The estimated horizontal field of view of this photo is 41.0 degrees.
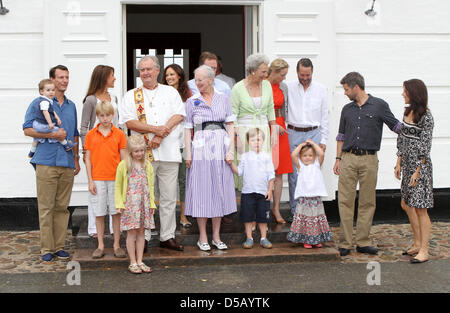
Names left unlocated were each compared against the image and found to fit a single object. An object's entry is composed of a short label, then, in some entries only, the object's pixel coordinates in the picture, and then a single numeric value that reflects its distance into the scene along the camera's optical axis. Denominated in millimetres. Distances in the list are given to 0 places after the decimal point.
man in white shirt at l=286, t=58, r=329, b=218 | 6277
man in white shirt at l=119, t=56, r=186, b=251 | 5516
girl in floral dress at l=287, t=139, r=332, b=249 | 5766
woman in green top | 5840
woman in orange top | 6195
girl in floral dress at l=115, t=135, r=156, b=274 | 5145
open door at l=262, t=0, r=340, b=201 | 6969
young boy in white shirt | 5715
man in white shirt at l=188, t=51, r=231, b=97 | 6258
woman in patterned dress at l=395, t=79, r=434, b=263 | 5555
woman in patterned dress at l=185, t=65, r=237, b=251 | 5641
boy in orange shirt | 5410
